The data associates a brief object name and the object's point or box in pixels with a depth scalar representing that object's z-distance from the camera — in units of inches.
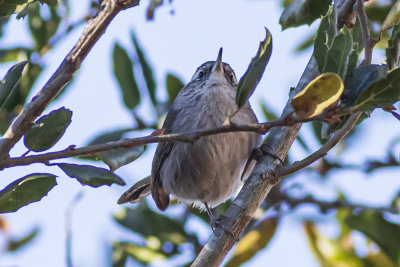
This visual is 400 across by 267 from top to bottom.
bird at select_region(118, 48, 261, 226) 300.4
